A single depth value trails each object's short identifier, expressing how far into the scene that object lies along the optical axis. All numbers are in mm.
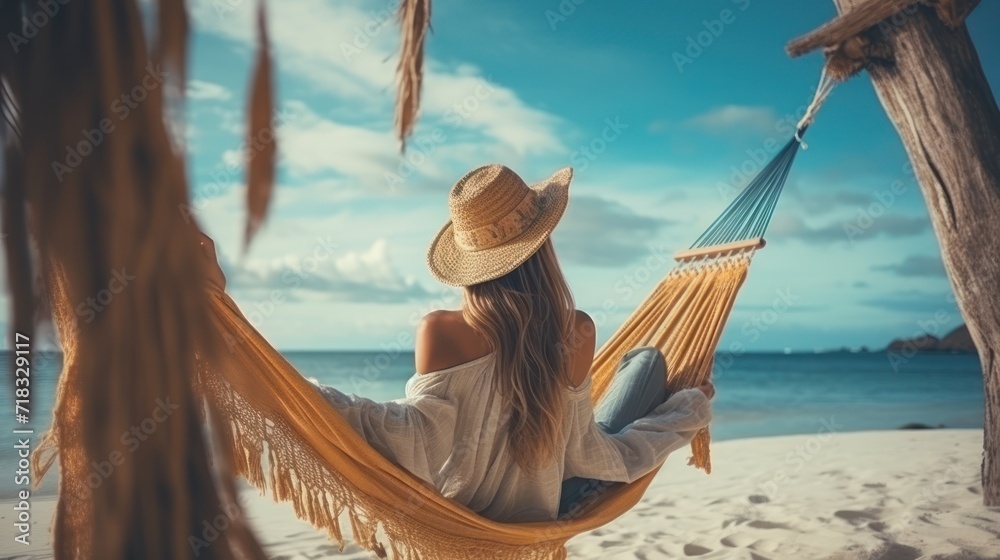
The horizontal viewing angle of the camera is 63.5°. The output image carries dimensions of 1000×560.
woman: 1581
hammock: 1304
